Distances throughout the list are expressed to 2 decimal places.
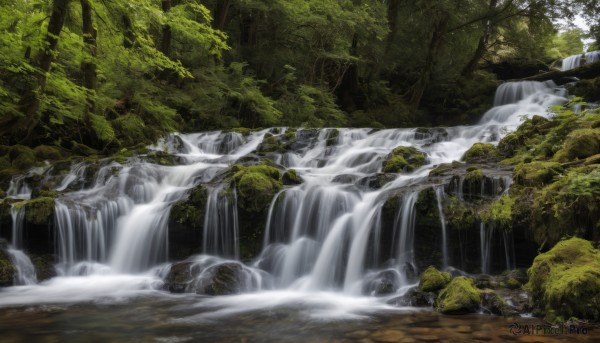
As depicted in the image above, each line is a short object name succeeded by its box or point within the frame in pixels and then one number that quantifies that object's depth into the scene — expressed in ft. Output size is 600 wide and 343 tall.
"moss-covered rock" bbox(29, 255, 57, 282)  24.97
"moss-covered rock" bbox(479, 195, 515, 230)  21.07
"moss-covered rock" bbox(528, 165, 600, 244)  18.25
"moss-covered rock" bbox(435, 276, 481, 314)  17.06
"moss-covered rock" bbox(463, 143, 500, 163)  33.46
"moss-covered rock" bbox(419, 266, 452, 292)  19.35
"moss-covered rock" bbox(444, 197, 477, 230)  22.22
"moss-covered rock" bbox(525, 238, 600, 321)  14.92
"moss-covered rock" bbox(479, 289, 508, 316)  16.89
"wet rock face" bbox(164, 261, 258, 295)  22.28
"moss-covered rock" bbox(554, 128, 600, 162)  23.24
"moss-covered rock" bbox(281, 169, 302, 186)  30.94
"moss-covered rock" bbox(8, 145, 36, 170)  37.59
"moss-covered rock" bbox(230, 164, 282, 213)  27.35
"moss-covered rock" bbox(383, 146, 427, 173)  33.24
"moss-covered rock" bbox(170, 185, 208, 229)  27.61
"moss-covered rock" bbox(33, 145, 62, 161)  39.91
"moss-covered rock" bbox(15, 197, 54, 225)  27.22
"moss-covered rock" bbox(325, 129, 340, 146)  45.73
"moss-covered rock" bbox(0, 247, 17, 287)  23.45
